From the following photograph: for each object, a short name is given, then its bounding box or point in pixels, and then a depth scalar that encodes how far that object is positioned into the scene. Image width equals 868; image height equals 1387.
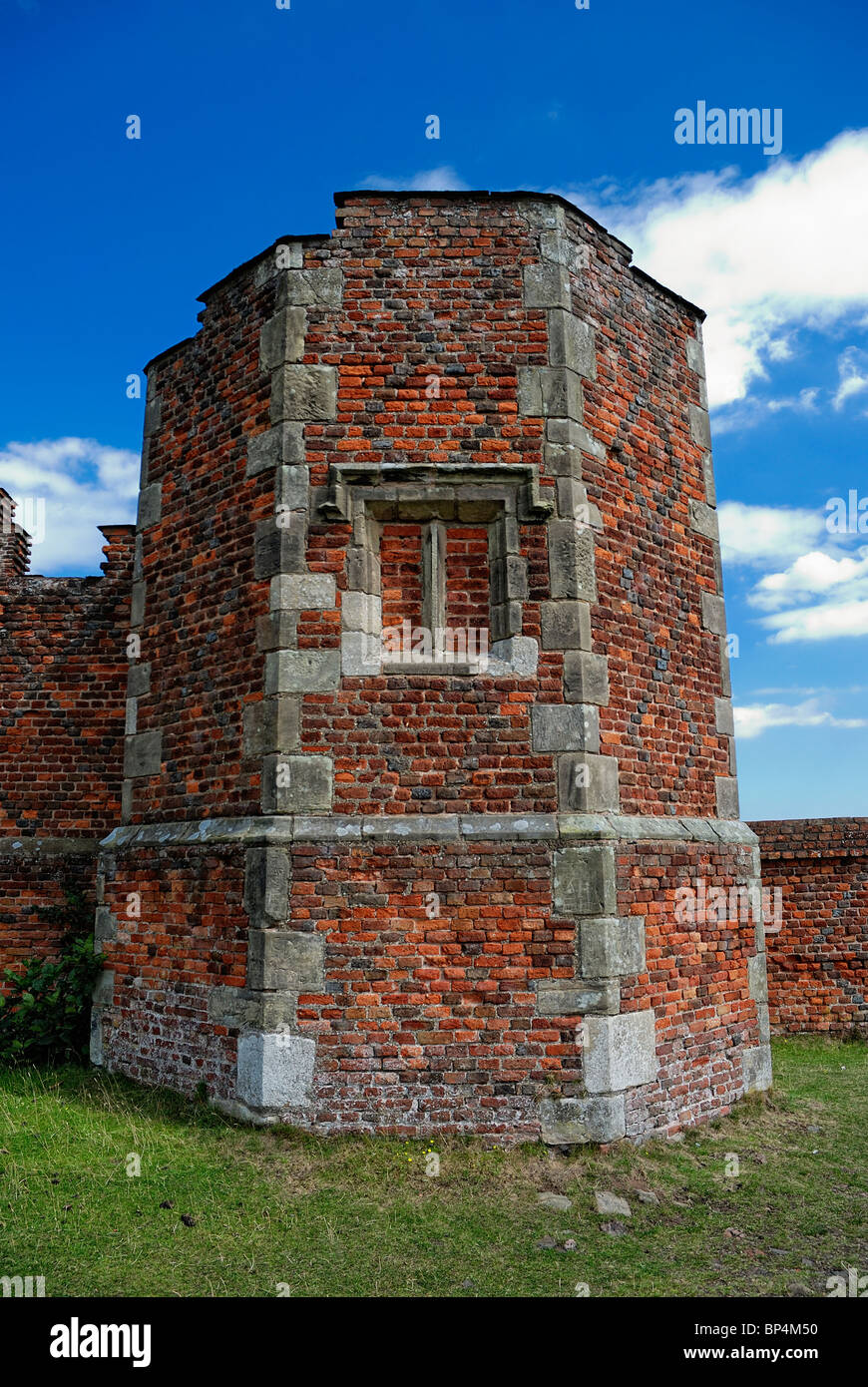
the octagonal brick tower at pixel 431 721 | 6.10
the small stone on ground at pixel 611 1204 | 5.31
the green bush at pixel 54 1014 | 7.79
